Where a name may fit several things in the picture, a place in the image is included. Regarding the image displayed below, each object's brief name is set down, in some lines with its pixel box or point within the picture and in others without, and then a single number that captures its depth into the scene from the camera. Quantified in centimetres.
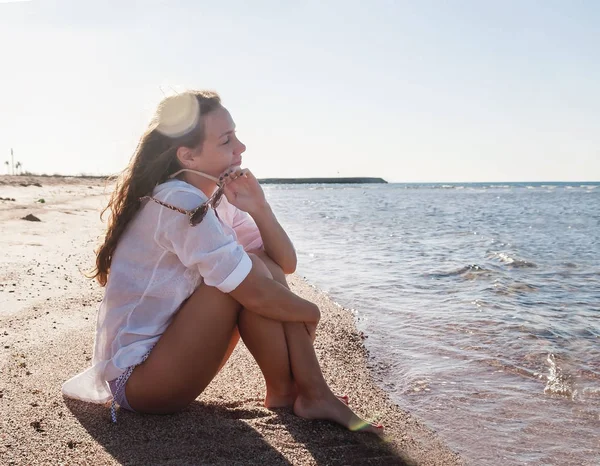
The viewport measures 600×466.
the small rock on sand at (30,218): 1153
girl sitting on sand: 244
